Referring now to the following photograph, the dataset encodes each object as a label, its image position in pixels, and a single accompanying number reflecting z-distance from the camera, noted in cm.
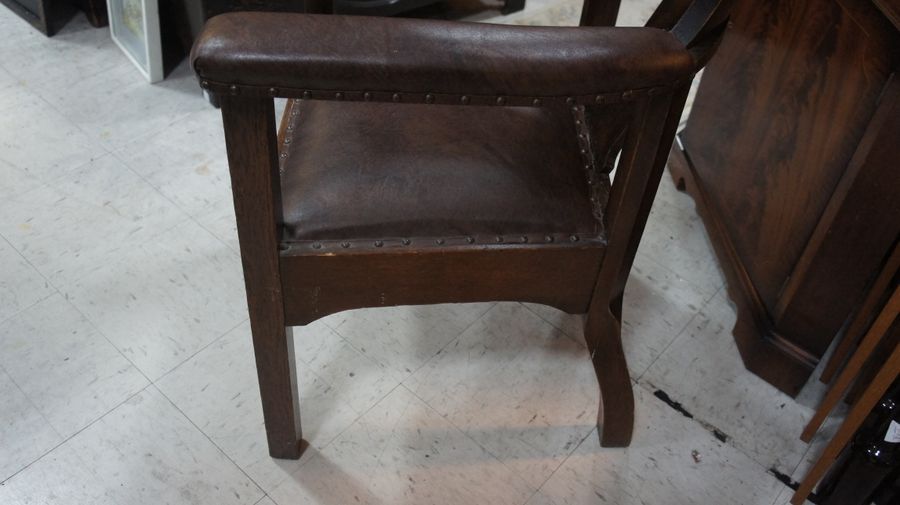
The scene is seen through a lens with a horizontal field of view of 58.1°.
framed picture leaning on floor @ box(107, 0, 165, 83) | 199
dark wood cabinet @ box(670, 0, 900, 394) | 121
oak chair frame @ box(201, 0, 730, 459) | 88
